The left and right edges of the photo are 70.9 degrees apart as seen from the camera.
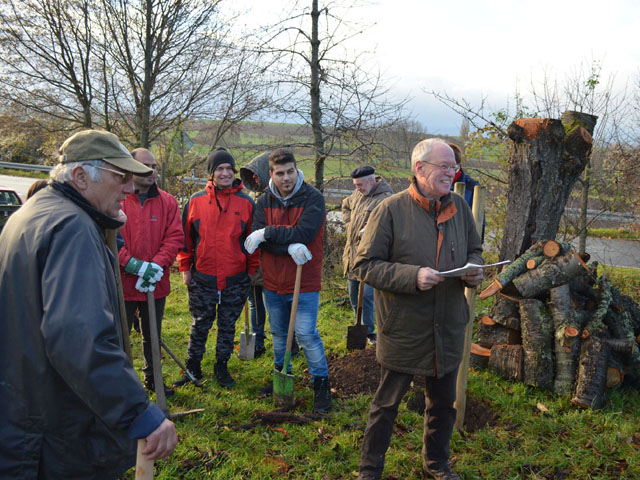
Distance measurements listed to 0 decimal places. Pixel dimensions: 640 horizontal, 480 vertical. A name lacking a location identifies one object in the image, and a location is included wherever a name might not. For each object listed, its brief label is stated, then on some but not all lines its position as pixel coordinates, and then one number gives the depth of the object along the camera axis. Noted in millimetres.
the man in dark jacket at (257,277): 5035
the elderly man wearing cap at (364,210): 5441
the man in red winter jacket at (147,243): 3682
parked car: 10118
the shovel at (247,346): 4973
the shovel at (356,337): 5234
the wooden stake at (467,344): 3451
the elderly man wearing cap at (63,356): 1403
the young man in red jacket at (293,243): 3781
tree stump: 4758
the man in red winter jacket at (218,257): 4141
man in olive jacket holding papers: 2705
